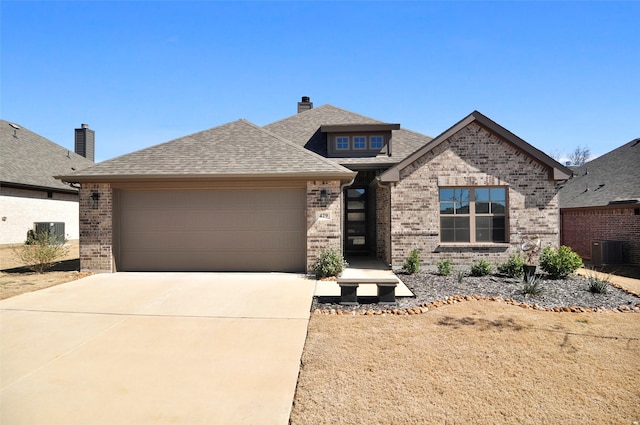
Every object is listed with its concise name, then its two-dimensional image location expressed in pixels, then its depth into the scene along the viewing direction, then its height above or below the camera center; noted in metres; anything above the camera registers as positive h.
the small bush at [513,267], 9.52 -1.37
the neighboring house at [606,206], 12.24 +0.43
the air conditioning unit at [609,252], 12.33 -1.23
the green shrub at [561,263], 9.14 -1.22
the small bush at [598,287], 7.71 -1.54
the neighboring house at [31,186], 18.16 +1.76
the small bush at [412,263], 10.18 -1.34
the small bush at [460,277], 8.73 -1.50
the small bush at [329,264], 9.63 -1.29
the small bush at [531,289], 7.44 -1.54
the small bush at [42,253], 10.39 -1.04
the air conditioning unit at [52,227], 18.97 -0.51
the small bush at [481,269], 9.69 -1.43
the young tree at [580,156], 61.38 +10.77
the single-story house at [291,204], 10.23 +0.40
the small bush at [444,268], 9.71 -1.41
